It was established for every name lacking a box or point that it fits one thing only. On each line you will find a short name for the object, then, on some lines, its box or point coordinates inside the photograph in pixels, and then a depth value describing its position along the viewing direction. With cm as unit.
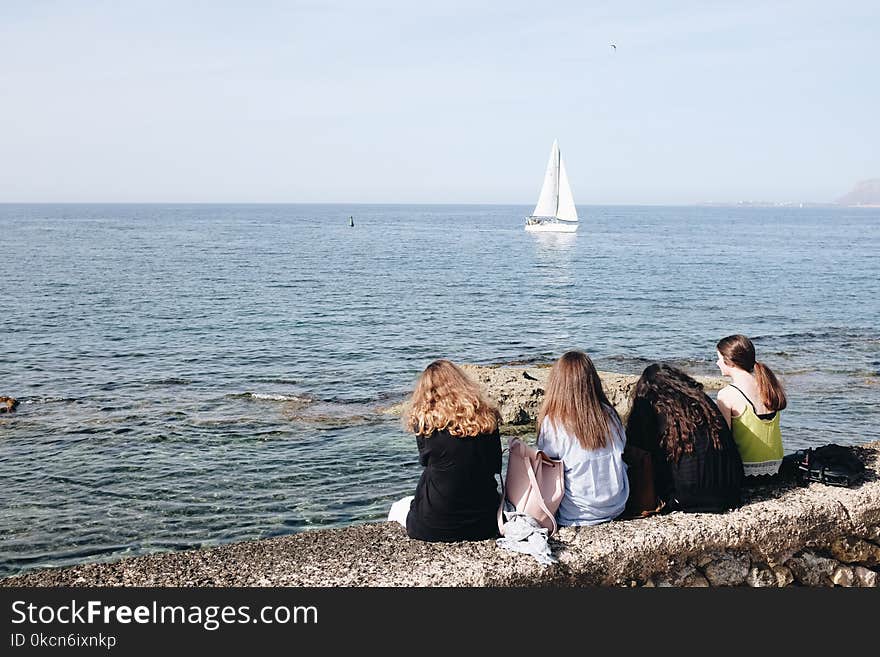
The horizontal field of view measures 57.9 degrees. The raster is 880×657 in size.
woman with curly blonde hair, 550
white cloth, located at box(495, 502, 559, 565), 518
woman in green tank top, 639
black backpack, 634
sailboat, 9682
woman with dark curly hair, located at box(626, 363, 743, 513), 579
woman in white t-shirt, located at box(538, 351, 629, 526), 569
